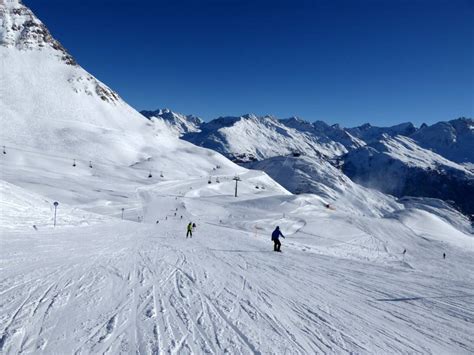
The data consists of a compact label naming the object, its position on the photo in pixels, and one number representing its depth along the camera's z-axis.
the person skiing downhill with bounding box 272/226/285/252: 18.86
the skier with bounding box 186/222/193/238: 25.08
